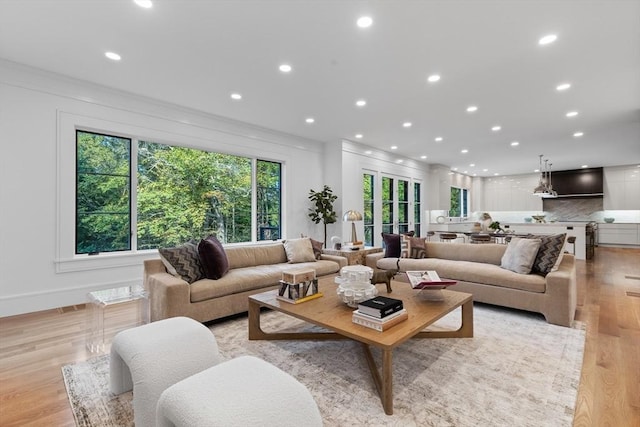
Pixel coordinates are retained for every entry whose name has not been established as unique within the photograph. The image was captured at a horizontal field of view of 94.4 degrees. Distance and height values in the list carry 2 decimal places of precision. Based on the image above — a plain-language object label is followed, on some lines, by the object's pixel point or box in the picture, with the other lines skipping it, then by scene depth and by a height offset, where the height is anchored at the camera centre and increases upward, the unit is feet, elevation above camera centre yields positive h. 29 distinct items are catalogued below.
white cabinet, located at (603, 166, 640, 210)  32.63 +2.95
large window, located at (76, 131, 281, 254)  13.39 +1.20
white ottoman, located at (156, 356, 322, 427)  3.54 -2.35
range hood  34.42 +3.81
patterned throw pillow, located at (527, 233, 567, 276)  11.19 -1.48
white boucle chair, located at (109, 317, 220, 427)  5.03 -2.58
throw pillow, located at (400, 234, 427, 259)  15.34 -1.68
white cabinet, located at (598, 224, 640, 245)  31.94 -2.23
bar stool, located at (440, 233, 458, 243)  23.36 -1.69
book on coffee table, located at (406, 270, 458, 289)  8.19 -1.85
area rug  5.64 -3.78
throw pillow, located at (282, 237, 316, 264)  14.57 -1.71
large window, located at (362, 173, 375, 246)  24.40 +0.83
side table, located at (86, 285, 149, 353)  8.64 -2.83
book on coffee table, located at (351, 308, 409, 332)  6.38 -2.31
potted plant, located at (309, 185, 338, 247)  20.99 +0.74
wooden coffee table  5.83 -2.45
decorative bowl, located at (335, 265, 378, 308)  7.95 -1.95
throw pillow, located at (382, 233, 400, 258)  15.85 -1.63
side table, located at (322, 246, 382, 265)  15.88 -2.06
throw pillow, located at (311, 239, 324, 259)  15.39 -1.66
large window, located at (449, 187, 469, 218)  36.65 +1.69
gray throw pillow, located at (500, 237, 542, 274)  11.60 -1.62
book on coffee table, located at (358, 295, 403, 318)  6.47 -2.03
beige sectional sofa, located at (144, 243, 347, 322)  9.53 -2.48
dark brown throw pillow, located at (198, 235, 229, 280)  10.91 -1.57
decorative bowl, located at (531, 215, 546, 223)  29.71 -0.34
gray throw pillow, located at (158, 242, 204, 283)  10.46 -1.59
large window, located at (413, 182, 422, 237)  30.33 +0.91
